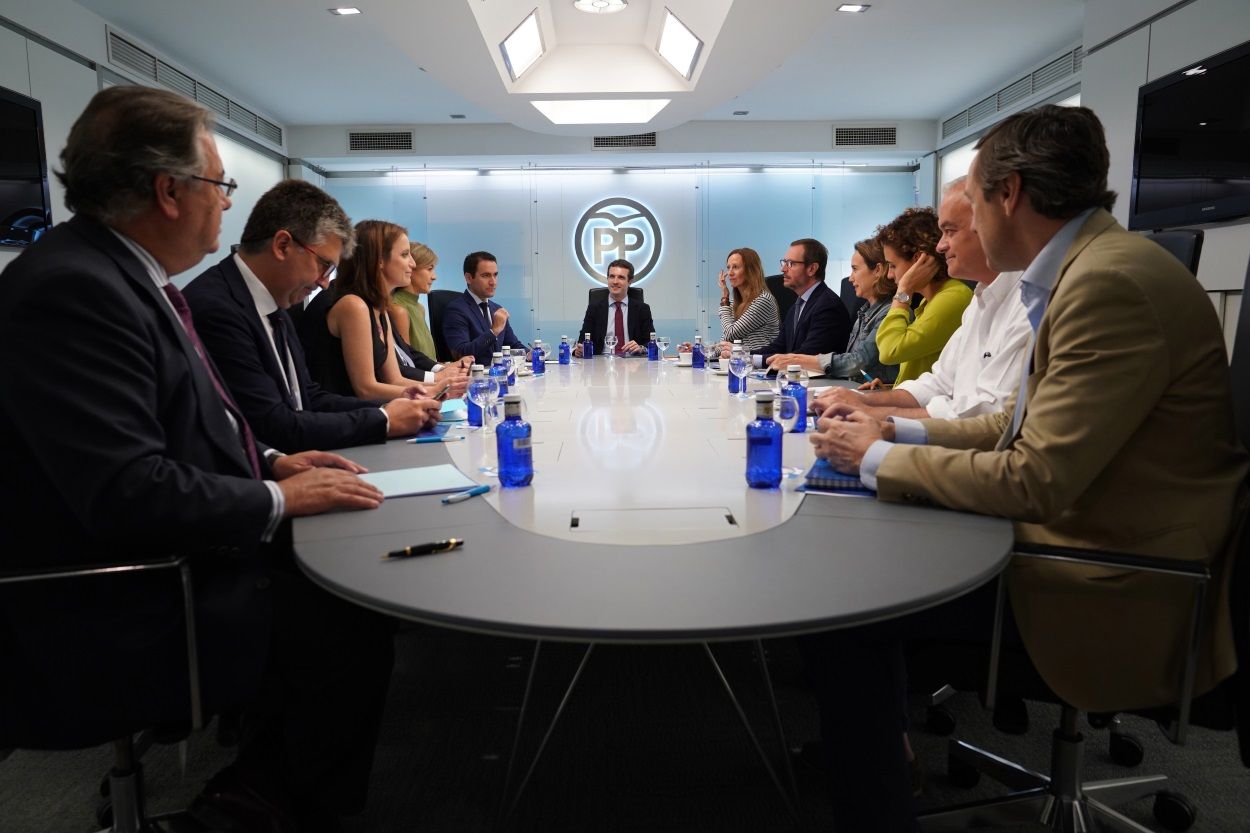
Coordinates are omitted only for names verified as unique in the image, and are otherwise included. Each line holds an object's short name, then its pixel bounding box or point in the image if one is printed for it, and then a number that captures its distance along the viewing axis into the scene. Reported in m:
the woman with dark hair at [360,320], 3.23
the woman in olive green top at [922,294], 3.14
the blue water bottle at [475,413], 2.52
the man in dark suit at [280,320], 2.15
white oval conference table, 1.02
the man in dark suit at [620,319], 6.83
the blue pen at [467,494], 1.56
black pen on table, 1.24
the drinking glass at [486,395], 2.38
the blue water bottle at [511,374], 3.53
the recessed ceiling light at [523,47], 5.30
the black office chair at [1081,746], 1.30
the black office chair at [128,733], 1.25
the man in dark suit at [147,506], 1.26
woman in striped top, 5.87
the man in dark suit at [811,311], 4.78
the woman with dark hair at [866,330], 3.96
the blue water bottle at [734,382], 3.23
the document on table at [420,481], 1.63
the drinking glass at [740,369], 3.15
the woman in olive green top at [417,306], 4.48
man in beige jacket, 1.31
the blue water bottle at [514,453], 1.67
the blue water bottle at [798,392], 2.32
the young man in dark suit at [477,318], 5.59
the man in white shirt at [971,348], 2.12
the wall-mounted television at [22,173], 4.47
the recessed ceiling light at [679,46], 5.30
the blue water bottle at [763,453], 1.65
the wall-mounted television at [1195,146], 4.23
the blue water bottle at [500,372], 3.20
